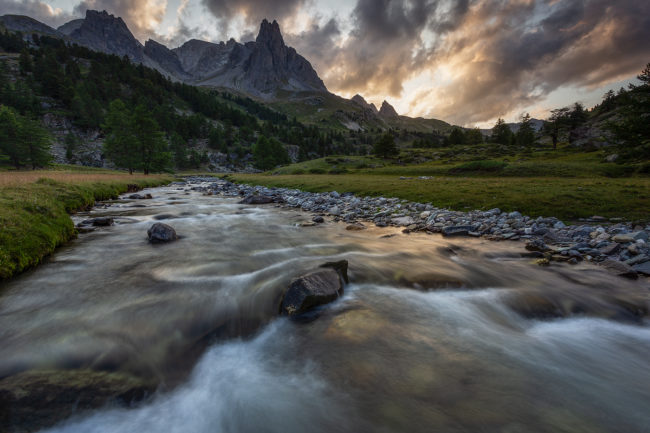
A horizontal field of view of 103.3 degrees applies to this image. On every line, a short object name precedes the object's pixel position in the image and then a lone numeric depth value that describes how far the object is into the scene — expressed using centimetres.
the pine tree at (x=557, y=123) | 8231
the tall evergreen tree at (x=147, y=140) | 5166
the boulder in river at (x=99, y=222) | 1141
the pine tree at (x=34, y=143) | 4934
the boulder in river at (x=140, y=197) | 2328
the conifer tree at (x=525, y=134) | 9381
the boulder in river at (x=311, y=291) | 509
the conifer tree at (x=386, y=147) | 7806
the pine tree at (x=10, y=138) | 4834
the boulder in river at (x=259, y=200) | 2189
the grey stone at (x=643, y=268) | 640
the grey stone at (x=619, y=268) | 630
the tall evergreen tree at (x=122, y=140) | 5200
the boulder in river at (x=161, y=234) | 962
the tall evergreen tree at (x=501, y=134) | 10321
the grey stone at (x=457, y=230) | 1048
